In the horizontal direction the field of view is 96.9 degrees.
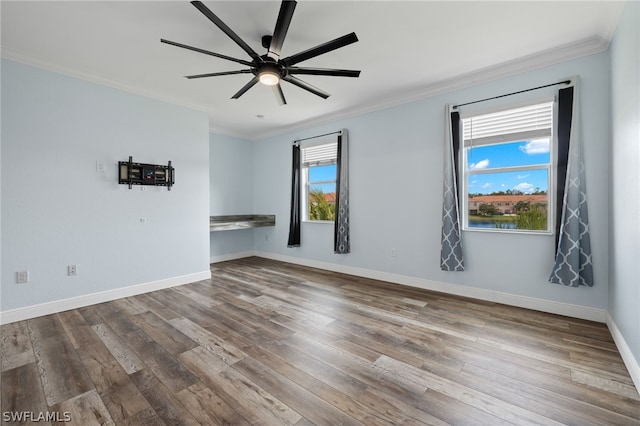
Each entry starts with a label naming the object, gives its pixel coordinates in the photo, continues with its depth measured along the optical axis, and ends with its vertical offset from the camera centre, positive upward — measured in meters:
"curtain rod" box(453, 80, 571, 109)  2.93 +1.38
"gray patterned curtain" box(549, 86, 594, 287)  2.81 +0.07
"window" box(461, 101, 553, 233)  3.15 +0.53
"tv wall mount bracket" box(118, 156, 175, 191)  3.66 +0.50
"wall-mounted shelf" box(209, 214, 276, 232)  5.07 -0.20
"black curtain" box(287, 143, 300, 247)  5.56 +0.17
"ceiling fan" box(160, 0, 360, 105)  1.89 +1.28
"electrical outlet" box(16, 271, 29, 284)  2.95 -0.71
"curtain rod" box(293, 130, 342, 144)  4.95 +1.41
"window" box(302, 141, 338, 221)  5.29 +0.60
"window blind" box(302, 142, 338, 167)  5.20 +1.10
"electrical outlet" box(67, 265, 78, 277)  3.26 -0.70
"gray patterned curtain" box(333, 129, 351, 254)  4.76 +0.21
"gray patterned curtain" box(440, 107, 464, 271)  3.58 +0.09
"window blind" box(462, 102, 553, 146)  3.11 +1.04
